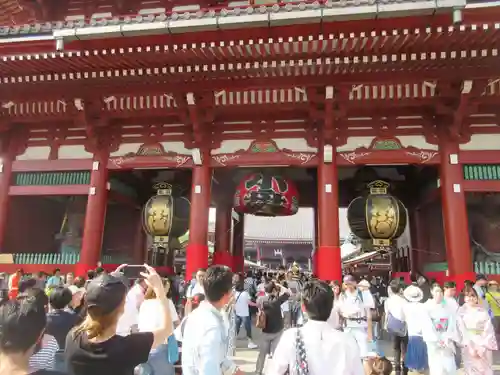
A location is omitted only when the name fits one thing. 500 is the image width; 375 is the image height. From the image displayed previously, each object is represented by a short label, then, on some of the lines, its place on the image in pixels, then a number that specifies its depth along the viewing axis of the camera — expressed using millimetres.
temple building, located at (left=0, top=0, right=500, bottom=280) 7609
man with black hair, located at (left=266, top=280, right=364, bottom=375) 2285
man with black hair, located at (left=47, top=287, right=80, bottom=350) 3719
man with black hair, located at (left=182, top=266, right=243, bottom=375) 2521
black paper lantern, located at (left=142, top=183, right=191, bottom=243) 10452
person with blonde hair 2020
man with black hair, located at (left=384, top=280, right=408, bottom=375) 6410
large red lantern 9953
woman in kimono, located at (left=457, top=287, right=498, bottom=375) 5539
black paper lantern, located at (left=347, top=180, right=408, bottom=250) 9531
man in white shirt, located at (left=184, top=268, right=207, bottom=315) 6430
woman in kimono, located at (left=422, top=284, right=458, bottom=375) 5285
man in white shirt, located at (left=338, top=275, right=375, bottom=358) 6066
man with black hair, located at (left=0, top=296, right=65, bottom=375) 1861
